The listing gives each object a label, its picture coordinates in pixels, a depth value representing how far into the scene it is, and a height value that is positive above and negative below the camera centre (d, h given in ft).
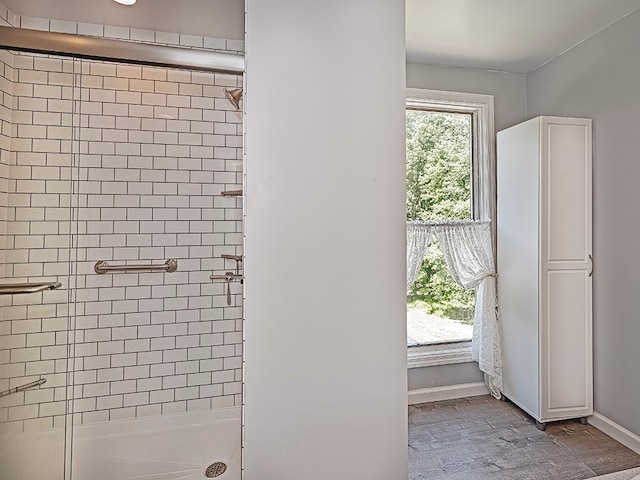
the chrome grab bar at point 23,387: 4.83 -1.84
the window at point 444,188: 9.53 +1.50
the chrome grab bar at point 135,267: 5.52 -0.32
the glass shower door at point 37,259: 4.84 -0.19
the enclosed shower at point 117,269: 4.82 -0.33
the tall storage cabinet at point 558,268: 8.03 -0.43
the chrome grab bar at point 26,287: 4.99 -0.56
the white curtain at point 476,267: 9.32 -0.49
